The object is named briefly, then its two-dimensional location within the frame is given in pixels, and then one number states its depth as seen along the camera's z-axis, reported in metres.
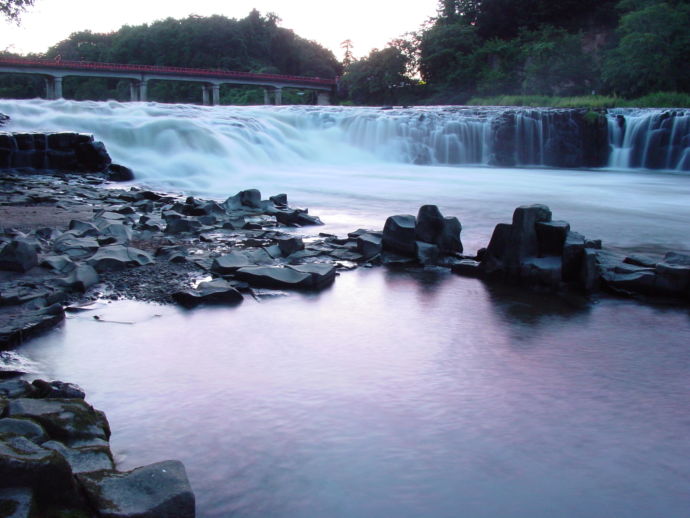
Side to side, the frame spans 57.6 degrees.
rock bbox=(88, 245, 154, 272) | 4.88
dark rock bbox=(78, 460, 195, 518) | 1.75
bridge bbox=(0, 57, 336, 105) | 43.25
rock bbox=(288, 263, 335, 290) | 4.73
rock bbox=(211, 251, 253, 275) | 4.88
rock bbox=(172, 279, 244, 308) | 4.18
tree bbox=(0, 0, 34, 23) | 15.52
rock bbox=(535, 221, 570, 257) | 4.96
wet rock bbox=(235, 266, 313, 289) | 4.65
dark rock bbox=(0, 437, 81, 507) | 1.60
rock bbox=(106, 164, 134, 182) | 13.38
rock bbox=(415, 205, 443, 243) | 5.75
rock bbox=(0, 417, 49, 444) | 1.98
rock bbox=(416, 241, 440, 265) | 5.59
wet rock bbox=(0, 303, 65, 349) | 3.35
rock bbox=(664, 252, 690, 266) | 4.87
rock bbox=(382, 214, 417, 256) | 5.69
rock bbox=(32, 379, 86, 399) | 2.52
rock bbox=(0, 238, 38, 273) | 4.55
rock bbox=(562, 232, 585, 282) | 4.84
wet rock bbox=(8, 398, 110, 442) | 2.12
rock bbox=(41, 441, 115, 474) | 1.95
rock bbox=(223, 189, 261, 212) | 8.26
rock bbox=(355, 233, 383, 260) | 5.70
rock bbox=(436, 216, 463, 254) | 5.74
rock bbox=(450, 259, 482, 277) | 5.30
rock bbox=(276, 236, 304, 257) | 5.54
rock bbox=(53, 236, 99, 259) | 5.18
